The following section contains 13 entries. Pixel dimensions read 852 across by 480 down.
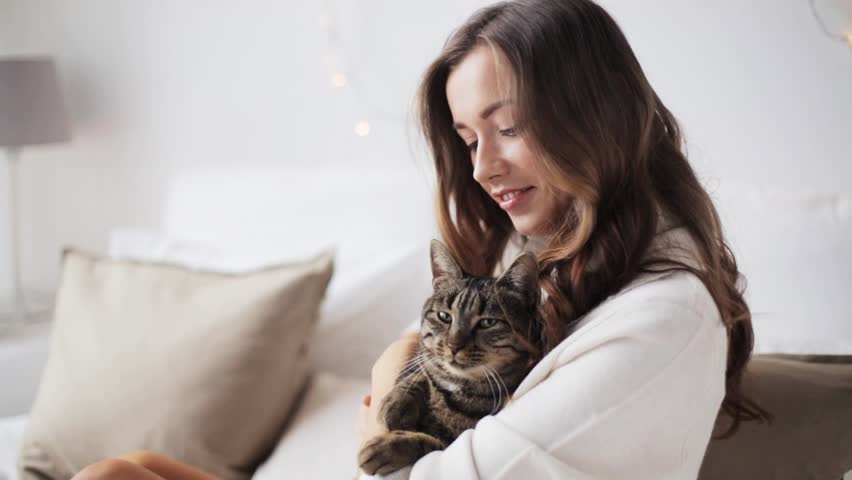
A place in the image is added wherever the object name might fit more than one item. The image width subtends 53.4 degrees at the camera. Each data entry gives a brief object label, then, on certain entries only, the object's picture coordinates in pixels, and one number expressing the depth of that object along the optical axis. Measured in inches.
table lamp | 100.3
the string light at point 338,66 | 89.8
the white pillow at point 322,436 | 62.5
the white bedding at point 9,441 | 71.5
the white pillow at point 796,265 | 56.4
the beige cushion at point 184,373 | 68.9
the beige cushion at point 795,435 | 46.4
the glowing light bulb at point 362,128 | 90.5
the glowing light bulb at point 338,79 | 90.9
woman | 38.5
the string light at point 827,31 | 64.4
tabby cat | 41.4
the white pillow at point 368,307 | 75.6
